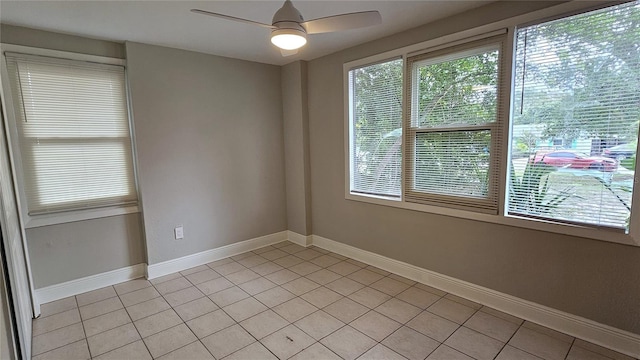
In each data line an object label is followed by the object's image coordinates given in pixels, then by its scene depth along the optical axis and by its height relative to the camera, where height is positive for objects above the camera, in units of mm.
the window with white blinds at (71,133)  2604 +198
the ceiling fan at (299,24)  1663 +707
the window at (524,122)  1905 +145
